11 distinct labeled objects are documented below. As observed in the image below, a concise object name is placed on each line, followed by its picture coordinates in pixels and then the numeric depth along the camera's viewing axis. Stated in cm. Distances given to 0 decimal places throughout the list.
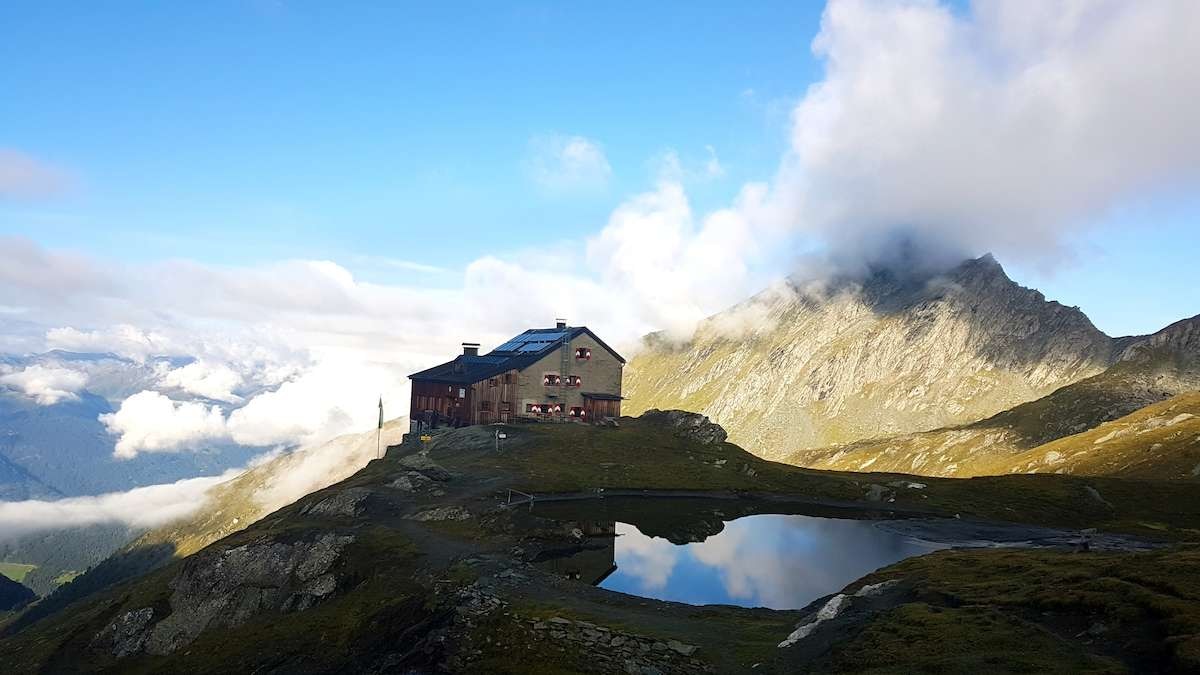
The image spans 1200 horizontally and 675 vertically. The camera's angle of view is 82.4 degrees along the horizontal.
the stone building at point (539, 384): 10756
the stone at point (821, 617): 3219
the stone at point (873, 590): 3678
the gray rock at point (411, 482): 7088
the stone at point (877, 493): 8062
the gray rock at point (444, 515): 6022
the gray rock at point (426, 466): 7481
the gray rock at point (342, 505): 6272
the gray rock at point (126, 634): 5350
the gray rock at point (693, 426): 10406
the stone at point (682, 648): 3141
